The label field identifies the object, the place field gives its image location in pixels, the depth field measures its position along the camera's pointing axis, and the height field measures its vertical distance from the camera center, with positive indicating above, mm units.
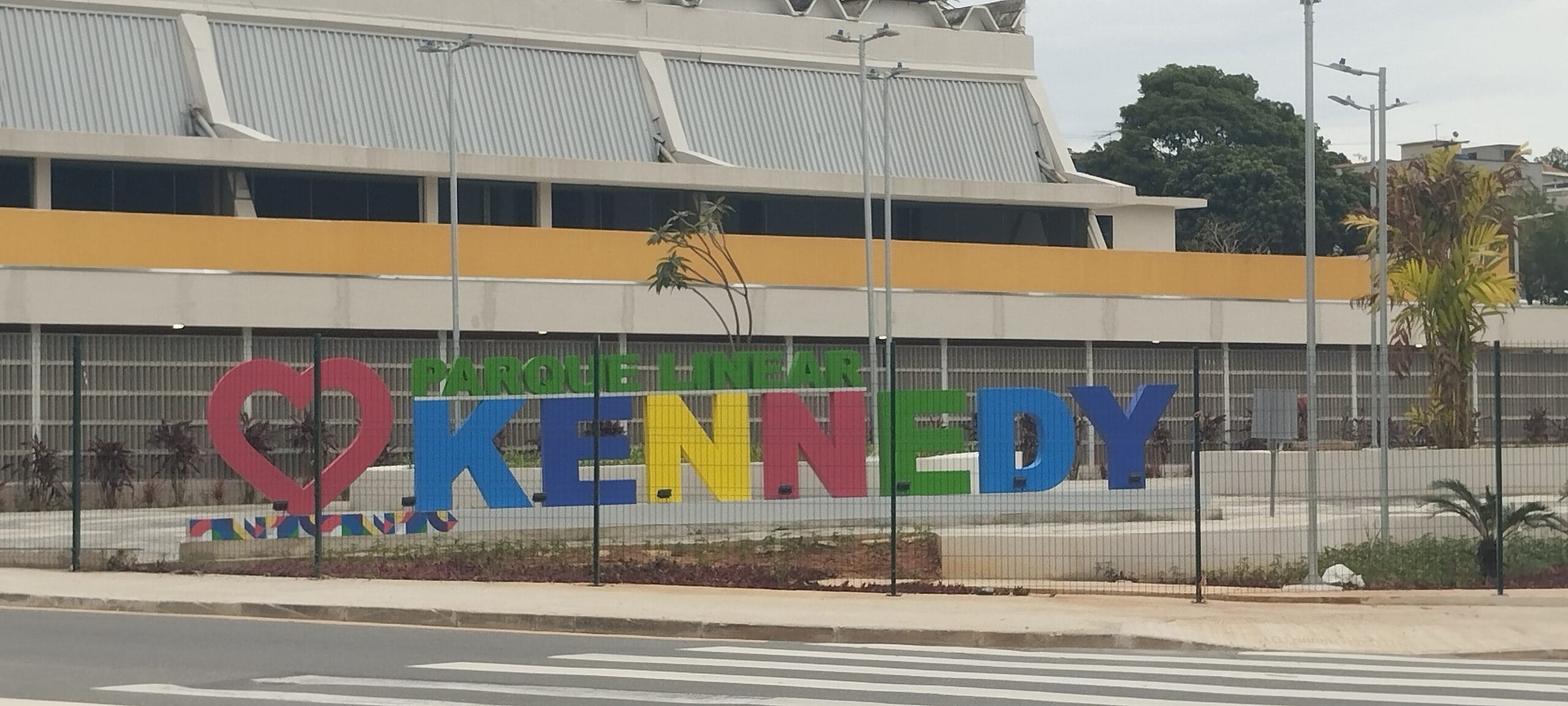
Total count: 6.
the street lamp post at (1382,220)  31438 +3500
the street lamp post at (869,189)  45938 +4983
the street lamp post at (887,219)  47094 +4261
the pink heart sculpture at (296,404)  27016 -134
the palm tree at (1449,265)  42562 +2750
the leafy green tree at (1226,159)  99875 +11886
